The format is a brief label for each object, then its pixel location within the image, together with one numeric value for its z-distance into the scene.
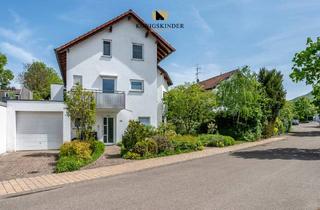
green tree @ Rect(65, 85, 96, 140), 15.61
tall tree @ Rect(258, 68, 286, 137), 28.06
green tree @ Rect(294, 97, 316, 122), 72.81
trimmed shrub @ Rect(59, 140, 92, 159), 13.34
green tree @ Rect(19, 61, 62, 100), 54.25
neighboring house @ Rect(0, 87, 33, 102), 31.78
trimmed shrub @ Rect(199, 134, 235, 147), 19.76
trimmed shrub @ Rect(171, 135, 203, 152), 16.41
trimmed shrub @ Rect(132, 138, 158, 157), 14.66
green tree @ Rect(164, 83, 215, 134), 25.11
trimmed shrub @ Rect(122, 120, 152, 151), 15.50
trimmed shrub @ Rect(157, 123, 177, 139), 17.38
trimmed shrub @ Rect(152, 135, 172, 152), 15.52
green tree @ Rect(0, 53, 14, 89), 48.96
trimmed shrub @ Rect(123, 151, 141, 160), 14.20
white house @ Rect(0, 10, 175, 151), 19.58
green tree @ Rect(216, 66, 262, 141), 24.02
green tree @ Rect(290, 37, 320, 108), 16.27
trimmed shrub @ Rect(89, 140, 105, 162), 14.55
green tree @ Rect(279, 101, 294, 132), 34.69
